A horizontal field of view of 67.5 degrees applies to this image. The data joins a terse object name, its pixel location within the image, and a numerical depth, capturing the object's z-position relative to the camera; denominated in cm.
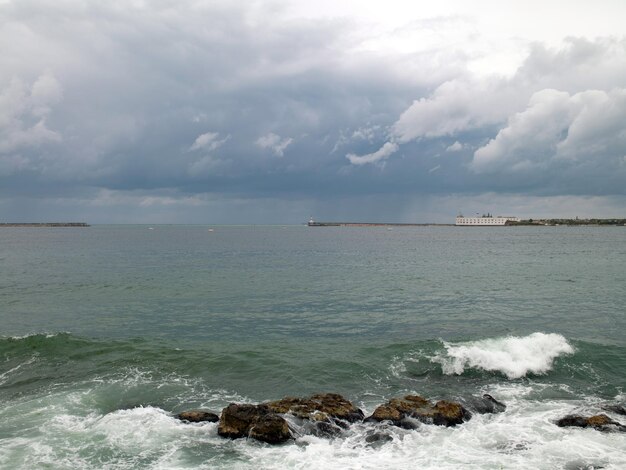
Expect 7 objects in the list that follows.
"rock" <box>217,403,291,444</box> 1975
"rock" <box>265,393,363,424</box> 2141
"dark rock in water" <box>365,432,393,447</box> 1955
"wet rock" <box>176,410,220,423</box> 2172
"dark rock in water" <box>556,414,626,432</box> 2038
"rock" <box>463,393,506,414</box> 2298
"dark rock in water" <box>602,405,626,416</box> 2228
